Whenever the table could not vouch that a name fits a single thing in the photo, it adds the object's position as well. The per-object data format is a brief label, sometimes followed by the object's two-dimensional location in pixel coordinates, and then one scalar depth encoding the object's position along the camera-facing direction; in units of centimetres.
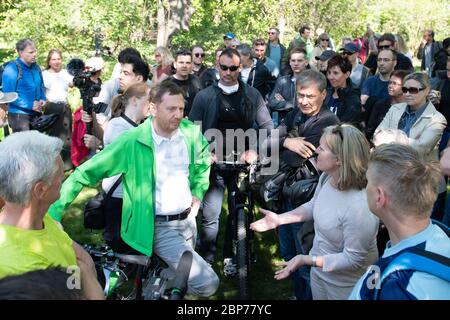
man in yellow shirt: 209
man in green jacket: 338
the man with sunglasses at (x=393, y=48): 727
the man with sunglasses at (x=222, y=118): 480
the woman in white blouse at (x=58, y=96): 802
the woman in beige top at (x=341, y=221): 285
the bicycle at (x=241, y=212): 418
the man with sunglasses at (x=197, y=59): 842
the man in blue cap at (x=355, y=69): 775
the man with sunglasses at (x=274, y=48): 1124
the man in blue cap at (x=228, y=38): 994
